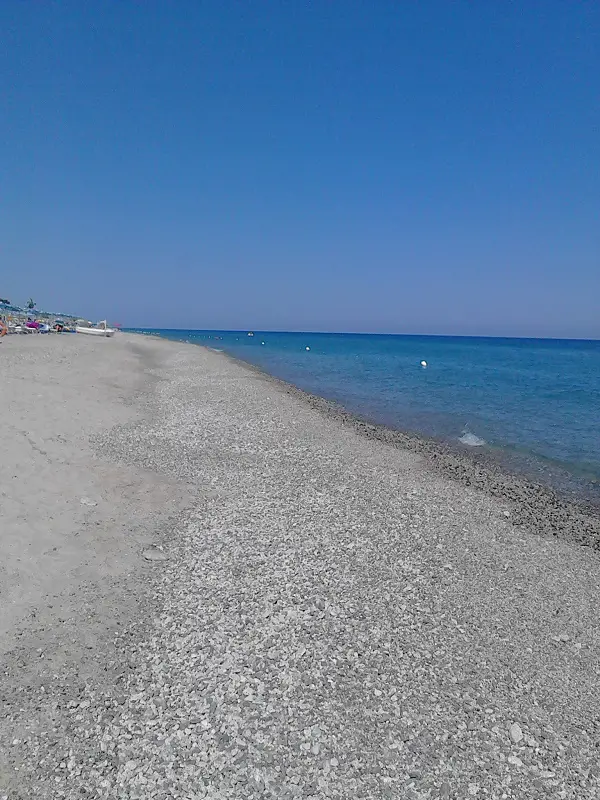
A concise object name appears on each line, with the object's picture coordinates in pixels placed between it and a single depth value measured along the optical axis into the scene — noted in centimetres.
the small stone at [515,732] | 474
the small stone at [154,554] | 754
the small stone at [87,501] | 892
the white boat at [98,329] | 6339
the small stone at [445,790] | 414
